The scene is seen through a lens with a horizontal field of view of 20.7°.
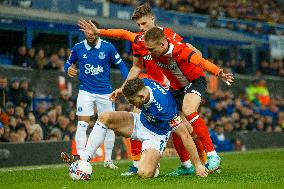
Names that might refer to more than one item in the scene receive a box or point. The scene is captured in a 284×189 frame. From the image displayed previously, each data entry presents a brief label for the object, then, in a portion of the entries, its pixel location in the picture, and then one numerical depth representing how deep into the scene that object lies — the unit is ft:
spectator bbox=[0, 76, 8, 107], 56.75
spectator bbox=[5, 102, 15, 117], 53.82
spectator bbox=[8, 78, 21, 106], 57.00
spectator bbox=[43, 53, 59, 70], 67.05
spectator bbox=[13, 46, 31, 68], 65.41
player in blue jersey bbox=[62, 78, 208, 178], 33.06
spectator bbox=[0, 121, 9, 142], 50.16
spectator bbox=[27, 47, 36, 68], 65.77
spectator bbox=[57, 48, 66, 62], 69.20
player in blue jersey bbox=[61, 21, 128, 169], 46.42
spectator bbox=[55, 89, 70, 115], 62.54
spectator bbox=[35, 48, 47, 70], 65.87
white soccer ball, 32.12
